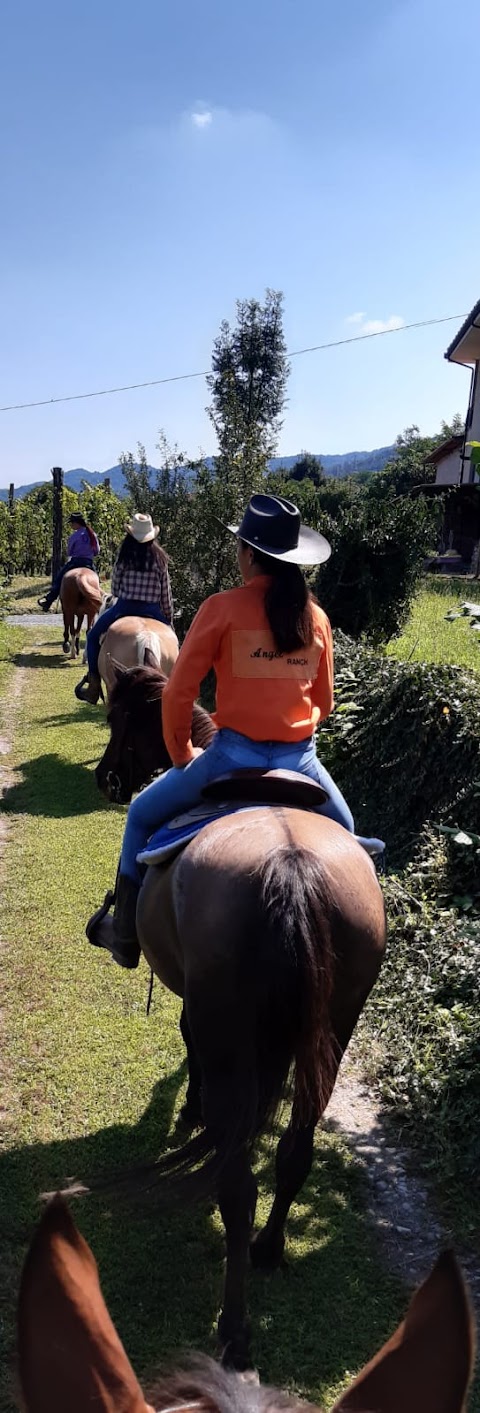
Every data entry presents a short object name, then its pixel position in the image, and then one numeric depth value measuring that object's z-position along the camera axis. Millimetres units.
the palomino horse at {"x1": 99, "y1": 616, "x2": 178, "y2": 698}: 6953
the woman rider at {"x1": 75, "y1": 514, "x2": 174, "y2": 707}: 7543
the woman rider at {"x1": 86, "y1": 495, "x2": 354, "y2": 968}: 2787
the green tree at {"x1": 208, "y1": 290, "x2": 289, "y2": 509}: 47281
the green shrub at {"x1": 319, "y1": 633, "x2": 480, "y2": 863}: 5371
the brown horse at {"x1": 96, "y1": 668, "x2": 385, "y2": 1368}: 2158
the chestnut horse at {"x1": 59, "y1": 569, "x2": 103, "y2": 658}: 12703
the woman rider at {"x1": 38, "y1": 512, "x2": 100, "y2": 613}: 13688
